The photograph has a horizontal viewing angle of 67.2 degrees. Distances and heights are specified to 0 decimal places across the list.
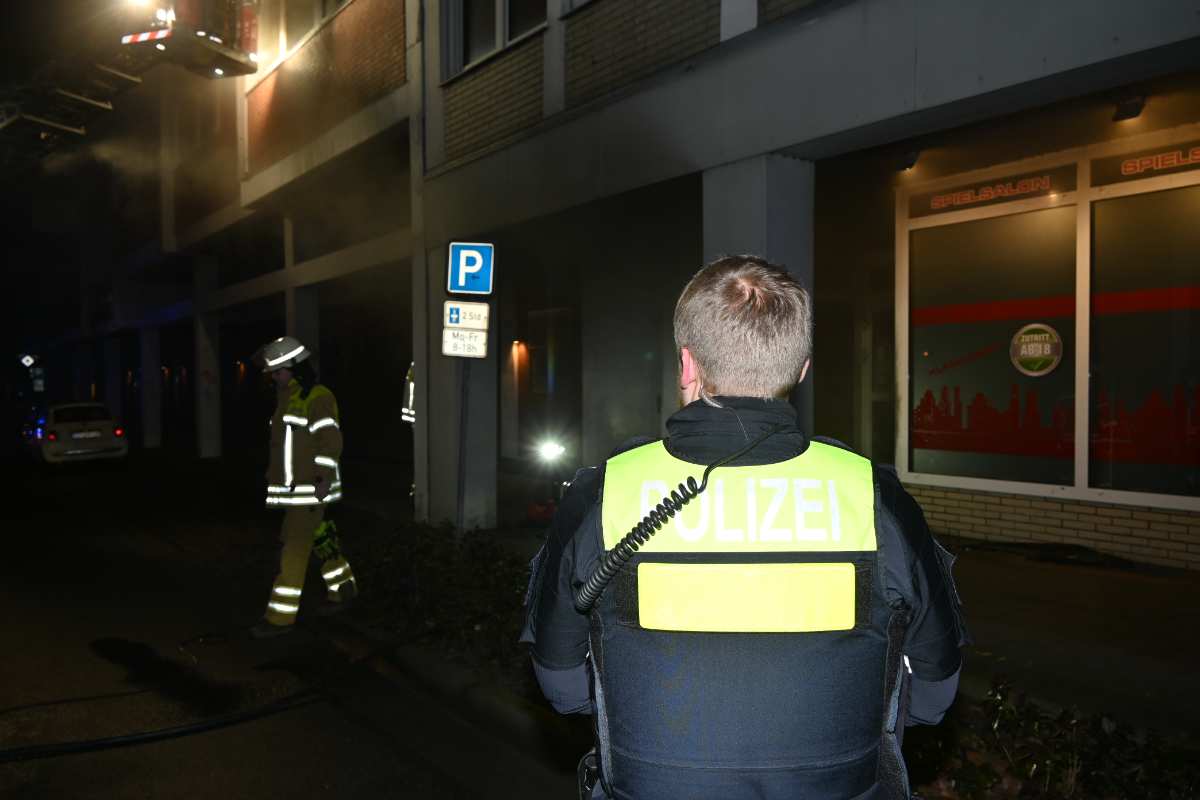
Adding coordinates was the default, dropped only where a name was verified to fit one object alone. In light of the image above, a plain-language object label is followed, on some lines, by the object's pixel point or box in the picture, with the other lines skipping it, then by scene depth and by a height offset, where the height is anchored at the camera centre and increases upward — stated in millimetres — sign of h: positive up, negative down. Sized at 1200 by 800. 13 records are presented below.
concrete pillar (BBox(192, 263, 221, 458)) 22016 +455
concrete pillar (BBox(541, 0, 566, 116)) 9008 +3268
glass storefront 7484 +578
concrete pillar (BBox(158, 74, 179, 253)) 22342 +5788
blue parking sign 7613 +1009
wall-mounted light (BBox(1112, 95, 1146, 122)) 6480 +2055
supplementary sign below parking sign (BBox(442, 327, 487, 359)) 7648 +380
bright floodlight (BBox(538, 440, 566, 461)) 13736 -1020
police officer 1711 -418
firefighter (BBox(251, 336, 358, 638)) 6480 -572
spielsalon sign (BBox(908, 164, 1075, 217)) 8195 +1883
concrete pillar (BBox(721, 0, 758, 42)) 6738 +2792
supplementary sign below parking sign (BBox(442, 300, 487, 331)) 7688 +594
